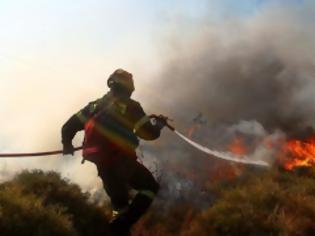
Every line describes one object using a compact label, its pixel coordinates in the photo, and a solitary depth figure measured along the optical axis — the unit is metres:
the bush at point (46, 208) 9.82
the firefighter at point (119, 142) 5.92
